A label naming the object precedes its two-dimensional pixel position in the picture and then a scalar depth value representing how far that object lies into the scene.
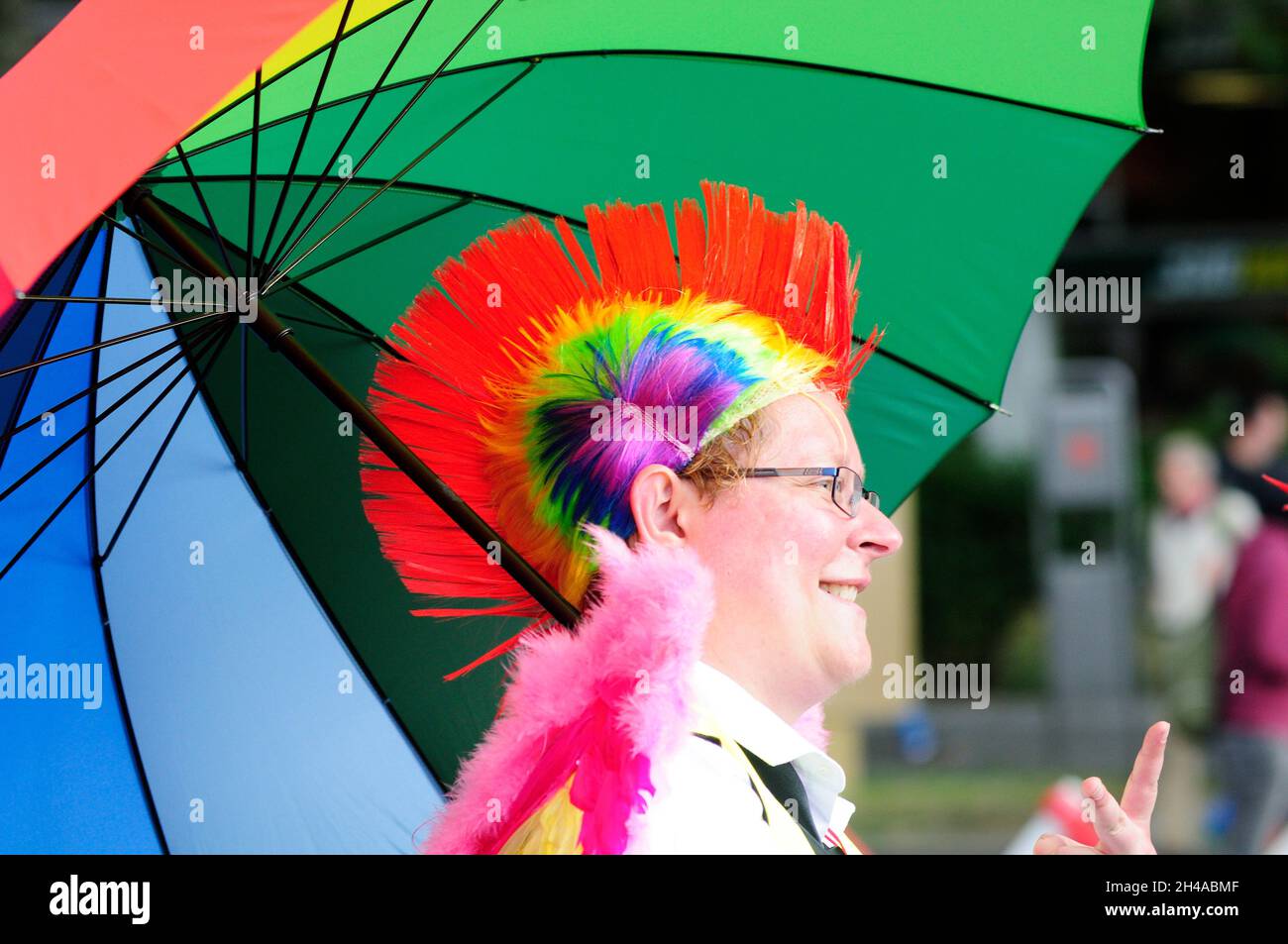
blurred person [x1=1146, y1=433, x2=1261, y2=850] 16.37
